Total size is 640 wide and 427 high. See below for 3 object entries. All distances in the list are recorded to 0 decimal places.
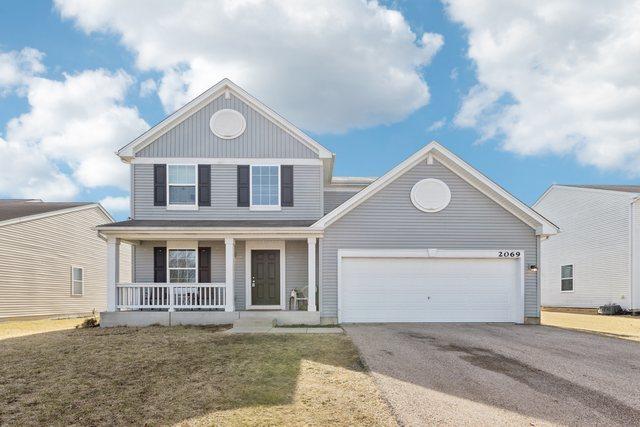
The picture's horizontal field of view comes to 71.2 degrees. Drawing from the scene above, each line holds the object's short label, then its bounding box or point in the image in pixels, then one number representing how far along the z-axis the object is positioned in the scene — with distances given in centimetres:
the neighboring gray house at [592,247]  1975
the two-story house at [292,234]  1381
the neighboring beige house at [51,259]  1680
